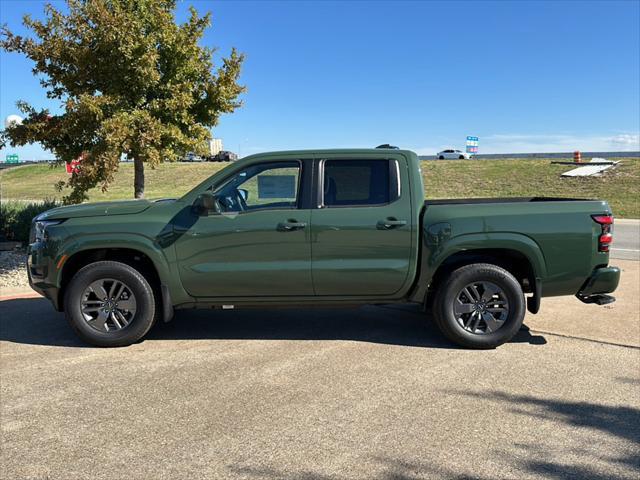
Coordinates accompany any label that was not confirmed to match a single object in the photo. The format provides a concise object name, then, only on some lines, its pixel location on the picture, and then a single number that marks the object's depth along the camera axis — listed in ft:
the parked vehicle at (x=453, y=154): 191.86
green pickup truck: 15.84
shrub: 34.12
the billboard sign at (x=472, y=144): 231.42
